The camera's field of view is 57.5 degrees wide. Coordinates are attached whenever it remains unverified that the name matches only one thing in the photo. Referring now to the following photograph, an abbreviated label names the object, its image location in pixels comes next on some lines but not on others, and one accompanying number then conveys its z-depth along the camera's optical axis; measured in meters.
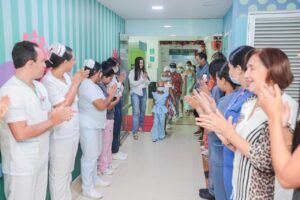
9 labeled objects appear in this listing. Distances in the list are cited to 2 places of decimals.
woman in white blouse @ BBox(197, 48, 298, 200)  1.24
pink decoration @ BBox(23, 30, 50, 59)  2.29
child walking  5.14
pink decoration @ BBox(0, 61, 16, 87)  1.99
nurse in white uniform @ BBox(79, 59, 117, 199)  2.87
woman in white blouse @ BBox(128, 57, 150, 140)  5.29
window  3.01
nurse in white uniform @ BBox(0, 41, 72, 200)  1.73
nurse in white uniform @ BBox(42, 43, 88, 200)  2.26
